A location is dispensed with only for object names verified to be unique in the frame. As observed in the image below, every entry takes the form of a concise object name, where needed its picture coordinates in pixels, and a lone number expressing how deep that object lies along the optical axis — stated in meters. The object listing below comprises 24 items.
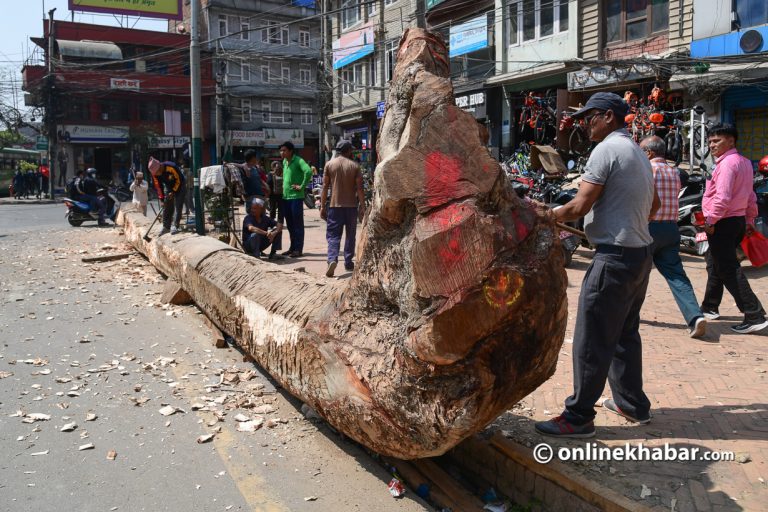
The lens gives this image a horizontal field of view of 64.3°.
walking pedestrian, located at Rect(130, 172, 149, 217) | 15.14
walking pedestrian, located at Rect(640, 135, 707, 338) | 4.89
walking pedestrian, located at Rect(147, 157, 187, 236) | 9.60
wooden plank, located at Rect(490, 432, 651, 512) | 2.48
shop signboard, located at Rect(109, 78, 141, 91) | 37.19
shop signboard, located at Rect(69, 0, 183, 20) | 35.03
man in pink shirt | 5.04
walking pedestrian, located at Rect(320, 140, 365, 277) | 7.76
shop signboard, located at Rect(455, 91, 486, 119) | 19.40
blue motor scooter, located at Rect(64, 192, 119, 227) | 15.42
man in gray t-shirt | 3.00
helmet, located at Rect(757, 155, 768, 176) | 8.16
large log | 2.31
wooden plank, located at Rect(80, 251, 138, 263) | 9.95
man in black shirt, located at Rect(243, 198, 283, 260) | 8.69
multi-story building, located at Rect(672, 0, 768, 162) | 11.97
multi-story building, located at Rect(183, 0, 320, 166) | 40.62
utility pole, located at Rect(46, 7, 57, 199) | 30.19
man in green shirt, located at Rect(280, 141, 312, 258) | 9.20
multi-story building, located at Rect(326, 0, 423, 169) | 25.47
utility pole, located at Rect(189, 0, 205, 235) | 11.14
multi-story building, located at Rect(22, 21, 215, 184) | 36.06
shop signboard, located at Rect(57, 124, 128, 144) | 36.19
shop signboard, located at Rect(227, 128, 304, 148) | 40.34
